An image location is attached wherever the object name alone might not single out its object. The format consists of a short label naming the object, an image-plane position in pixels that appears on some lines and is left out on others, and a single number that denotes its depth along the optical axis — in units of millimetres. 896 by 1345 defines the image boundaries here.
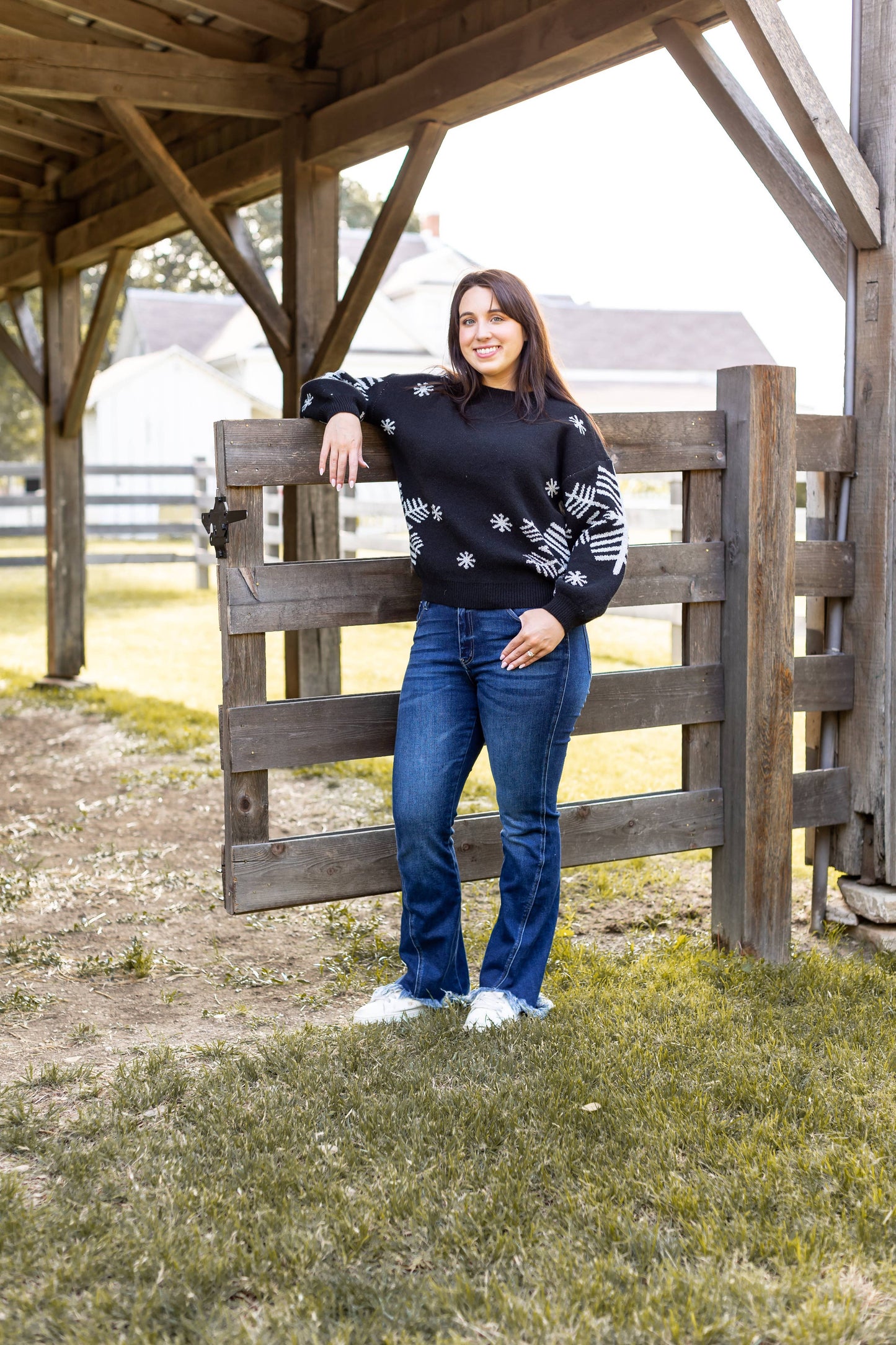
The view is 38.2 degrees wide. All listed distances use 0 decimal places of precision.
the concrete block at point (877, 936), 3941
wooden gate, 3490
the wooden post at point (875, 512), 3859
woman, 3082
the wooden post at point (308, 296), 6383
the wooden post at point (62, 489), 9406
